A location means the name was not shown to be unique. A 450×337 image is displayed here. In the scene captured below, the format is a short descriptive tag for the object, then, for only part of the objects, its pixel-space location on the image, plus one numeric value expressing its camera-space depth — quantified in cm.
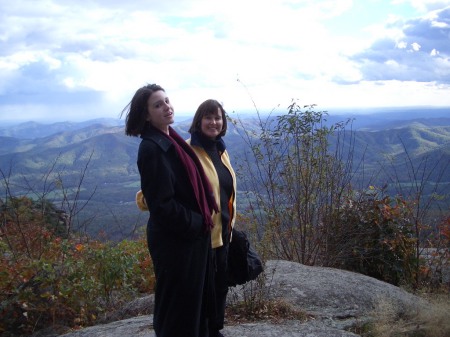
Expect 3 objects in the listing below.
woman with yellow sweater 285
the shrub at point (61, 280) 421
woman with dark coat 243
